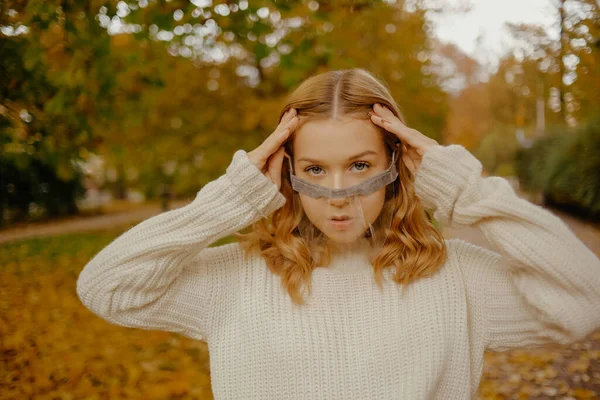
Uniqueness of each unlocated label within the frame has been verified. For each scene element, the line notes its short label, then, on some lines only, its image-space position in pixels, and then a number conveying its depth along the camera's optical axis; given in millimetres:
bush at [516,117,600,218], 7005
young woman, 1623
